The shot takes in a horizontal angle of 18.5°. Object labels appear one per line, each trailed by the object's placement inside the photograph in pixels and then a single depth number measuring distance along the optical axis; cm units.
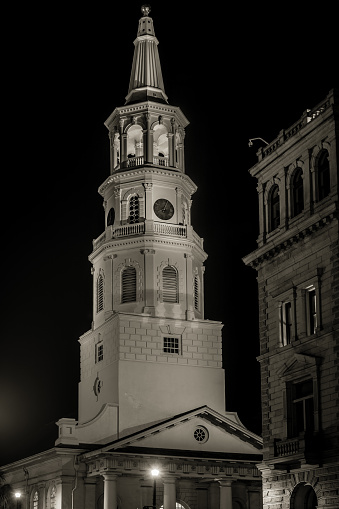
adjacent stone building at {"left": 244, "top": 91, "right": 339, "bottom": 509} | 3997
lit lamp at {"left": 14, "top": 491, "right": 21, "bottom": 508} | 6638
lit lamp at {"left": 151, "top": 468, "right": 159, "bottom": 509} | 4827
